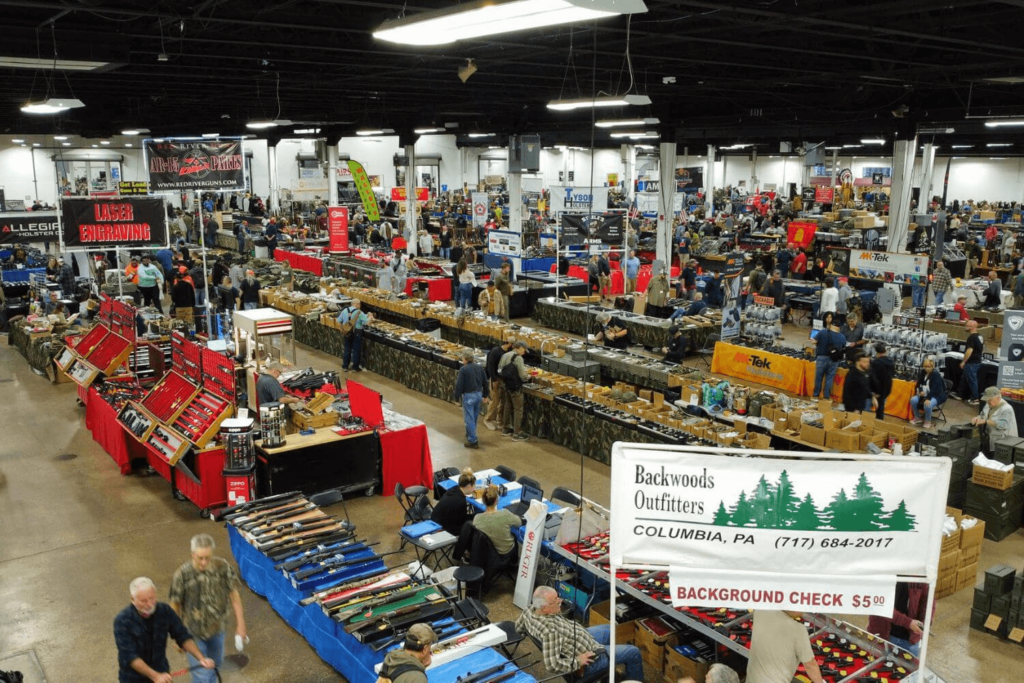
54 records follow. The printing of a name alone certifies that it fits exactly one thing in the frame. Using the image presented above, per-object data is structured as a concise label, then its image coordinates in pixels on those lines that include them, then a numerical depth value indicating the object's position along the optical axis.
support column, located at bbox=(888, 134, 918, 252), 18.41
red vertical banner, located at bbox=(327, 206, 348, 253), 25.77
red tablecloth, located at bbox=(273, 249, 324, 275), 25.72
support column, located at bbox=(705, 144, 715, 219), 39.63
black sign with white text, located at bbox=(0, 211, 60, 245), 20.07
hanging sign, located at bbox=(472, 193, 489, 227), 25.75
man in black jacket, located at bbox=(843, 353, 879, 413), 11.19
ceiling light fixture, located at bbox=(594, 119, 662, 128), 17.92
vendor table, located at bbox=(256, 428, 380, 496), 8.99
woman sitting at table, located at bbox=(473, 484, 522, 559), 7.23
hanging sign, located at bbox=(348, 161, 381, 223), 25.39
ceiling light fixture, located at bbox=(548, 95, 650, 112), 10.99
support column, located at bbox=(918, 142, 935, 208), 22.39
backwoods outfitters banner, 3.80
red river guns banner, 13.05
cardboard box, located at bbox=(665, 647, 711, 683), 5.94
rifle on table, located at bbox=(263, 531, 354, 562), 6.86
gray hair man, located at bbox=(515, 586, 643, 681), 5.46
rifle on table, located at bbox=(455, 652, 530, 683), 5.28
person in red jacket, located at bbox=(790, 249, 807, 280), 23.83
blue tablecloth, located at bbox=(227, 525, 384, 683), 5.84
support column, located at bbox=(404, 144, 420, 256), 27.42
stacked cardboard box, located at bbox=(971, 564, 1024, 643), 6.84
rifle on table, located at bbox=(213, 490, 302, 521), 7.70
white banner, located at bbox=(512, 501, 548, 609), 6.91
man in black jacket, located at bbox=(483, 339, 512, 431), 11.67
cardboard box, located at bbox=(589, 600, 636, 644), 6.46
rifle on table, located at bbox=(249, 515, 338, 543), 7.17
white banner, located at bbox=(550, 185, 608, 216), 18.33
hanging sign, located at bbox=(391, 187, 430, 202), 33.03
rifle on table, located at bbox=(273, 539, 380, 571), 6.68
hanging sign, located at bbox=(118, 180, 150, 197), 21.25
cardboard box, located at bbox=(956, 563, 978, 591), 7.79
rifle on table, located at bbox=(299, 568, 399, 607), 6.31
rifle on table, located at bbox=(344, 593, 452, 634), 5.85
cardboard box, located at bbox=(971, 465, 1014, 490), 8.72
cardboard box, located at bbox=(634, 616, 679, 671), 6.25
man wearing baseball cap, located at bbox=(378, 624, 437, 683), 4.70
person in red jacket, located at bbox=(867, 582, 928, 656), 6.21
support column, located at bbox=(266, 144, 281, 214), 36.83
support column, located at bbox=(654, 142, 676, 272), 21.97
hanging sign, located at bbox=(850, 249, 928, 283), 16.00
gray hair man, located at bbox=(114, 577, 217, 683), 4.93
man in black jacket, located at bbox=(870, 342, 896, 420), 11.60
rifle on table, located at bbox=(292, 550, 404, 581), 6.56
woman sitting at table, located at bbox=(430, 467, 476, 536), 7.64
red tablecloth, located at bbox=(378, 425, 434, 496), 9.70
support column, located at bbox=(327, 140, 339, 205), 30.08
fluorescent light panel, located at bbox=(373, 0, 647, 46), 3.42
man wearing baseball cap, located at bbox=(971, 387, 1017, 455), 9.56
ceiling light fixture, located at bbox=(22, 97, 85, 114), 10.17
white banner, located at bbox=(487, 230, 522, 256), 20.08
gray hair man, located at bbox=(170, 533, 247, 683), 5.42
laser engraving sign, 12.80
